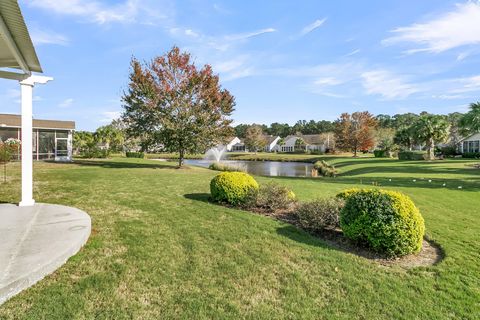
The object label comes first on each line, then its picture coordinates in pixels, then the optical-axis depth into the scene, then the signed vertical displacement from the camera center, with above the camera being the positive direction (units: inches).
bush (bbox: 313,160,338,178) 997.5 -55.0
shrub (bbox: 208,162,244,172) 931.7 -44.6
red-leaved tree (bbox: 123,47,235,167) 737.6 +126.2
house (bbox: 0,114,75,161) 903.1 +54.0
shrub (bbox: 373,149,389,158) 1753.2 +8.1
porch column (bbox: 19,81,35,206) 257.1 +7.8
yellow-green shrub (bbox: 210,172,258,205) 301.0 -35.0
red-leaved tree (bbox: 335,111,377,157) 1987.0 +169.2
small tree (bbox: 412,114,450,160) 1355.8 +120.8
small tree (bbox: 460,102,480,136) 946.1 +122.4
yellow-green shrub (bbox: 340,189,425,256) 179.0 -42.9
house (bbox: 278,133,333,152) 2725.1 +115.9
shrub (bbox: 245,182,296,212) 290.2 -45.2
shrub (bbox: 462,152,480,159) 1370.4 +5.9
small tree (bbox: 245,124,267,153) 2511.7 +129.9
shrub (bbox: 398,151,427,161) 1391.5 +2.9
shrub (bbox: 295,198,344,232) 230.7 -49.2
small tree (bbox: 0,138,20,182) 521.0 +2.7
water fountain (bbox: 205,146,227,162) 1829.0 -9.6
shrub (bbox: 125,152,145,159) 1522.9 -11.3
